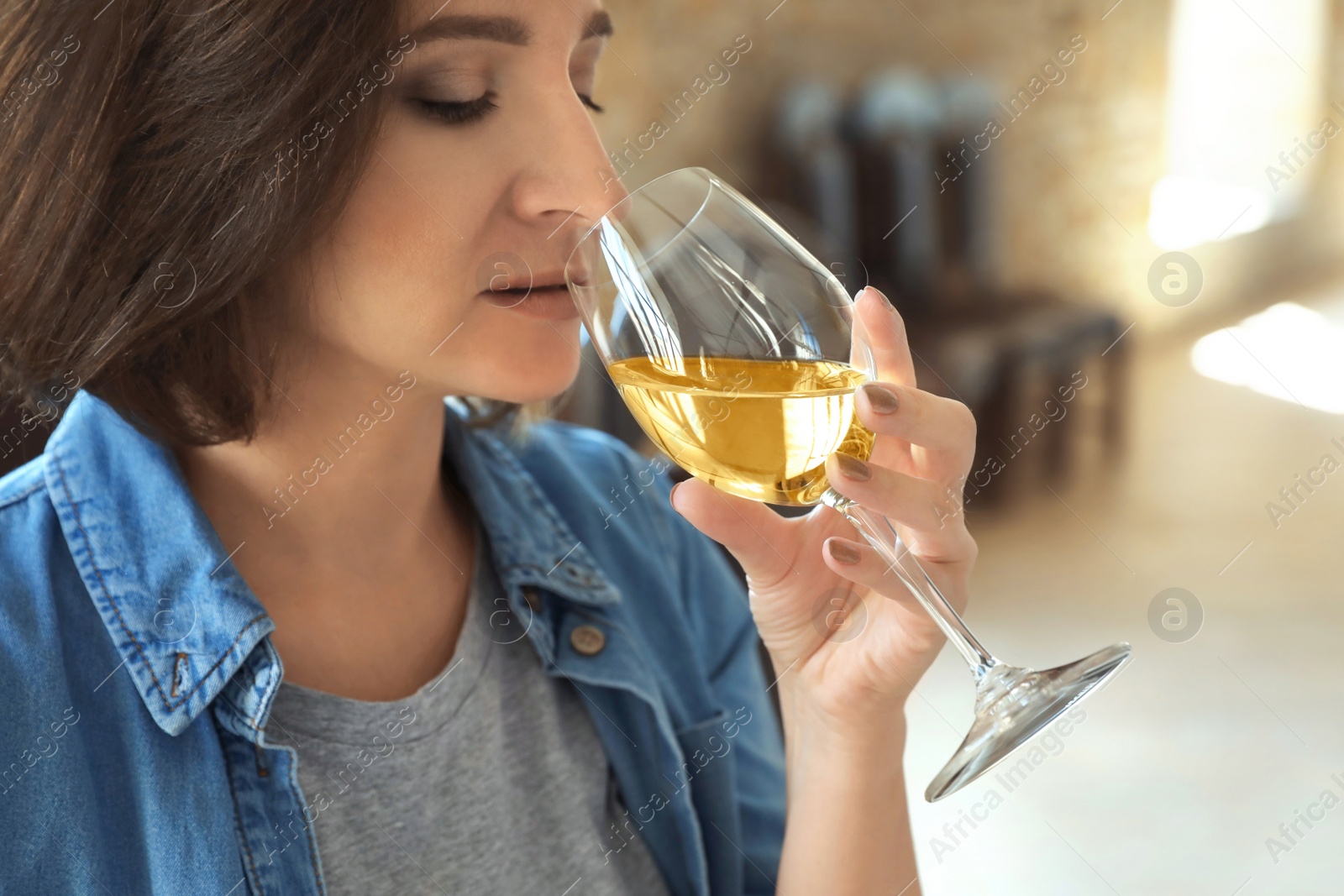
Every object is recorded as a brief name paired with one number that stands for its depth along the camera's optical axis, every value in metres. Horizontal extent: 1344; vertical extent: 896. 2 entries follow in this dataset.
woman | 0.83
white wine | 0.72
